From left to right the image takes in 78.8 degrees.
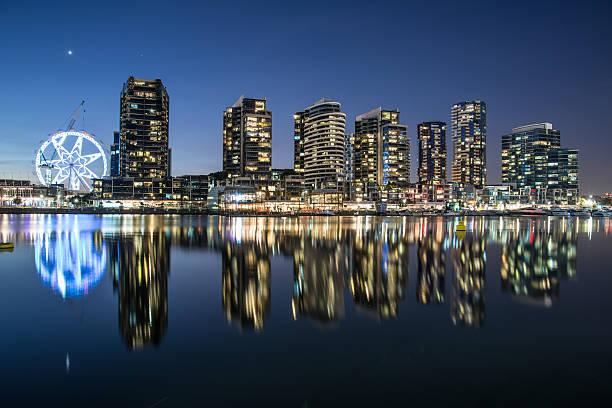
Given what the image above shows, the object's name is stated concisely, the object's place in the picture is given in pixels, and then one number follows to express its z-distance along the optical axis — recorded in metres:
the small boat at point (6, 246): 35.80
